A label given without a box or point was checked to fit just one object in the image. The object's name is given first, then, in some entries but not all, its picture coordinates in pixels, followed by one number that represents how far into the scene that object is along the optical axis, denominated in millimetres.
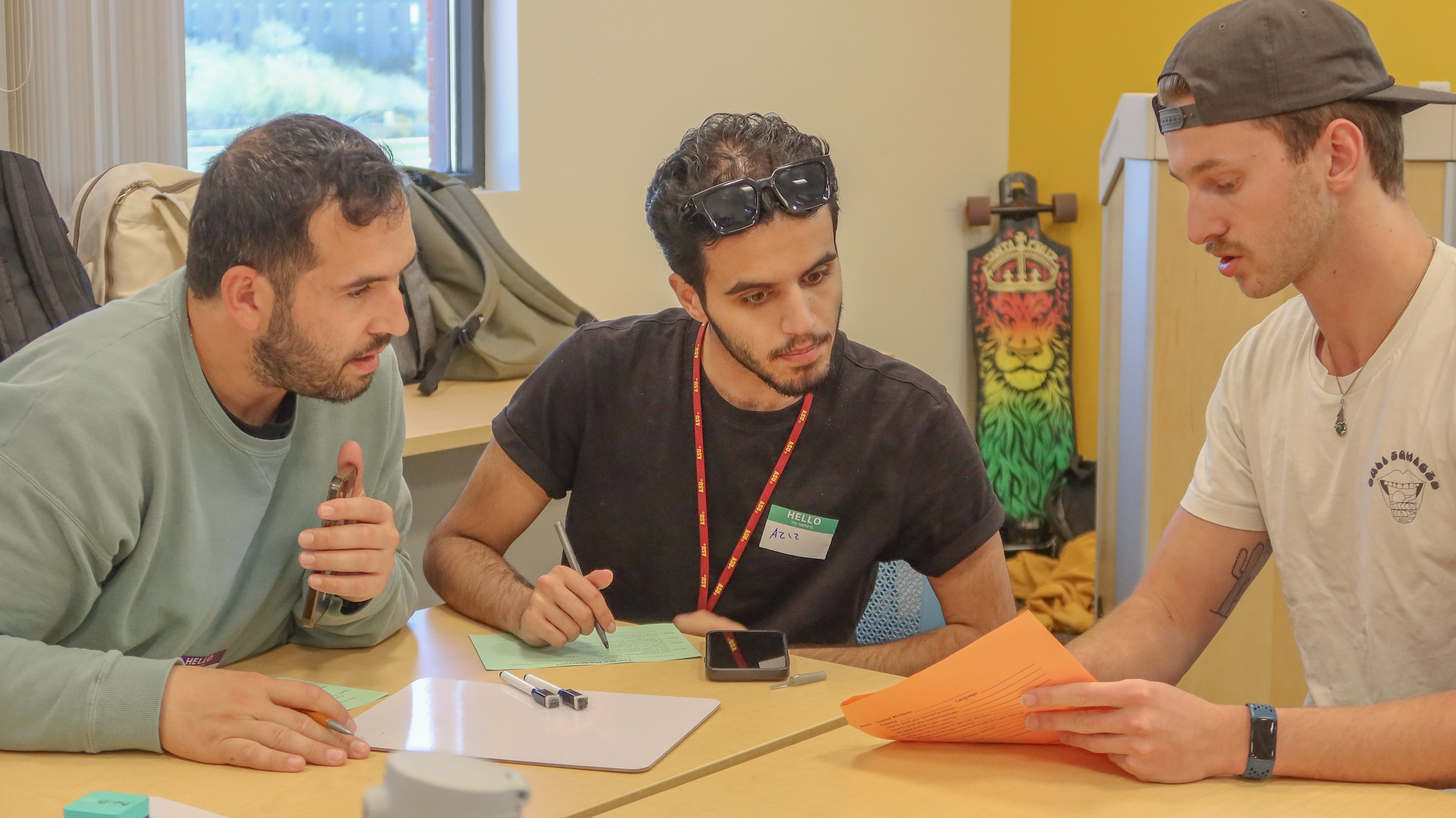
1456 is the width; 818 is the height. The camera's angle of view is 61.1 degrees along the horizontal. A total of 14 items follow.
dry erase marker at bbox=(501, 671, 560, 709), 1273
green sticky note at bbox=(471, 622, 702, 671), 1429
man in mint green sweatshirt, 1134
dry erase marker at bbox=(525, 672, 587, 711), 1267
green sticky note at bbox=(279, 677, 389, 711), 1279
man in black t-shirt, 1715
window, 2863
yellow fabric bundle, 3982
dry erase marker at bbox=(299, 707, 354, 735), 1177
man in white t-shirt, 1363
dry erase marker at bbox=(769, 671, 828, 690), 1365
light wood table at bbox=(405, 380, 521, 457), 2285
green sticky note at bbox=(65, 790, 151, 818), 952
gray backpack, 2799
